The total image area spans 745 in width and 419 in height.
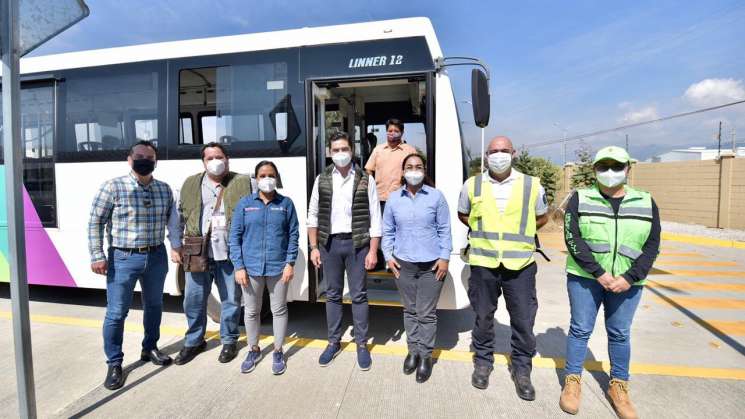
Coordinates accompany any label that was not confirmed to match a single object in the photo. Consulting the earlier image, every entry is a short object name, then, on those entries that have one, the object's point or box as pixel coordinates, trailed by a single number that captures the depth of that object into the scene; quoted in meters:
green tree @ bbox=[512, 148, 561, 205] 14.43
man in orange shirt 4.00
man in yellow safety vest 3.01
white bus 3.84
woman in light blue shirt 3.24
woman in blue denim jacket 3.32
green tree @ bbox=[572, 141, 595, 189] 13.44
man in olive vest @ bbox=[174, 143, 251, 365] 3.53
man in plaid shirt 3.17
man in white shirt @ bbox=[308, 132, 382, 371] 3.40
